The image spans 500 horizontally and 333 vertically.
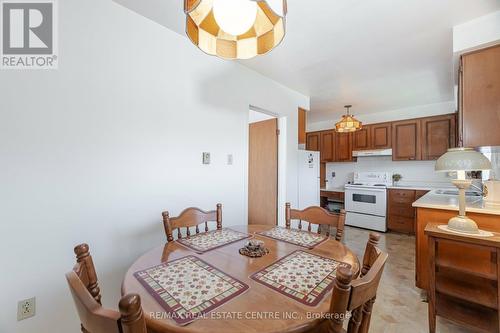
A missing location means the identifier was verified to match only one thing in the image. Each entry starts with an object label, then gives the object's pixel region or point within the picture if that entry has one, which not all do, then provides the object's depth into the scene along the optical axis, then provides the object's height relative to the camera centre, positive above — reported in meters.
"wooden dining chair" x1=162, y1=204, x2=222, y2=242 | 1.42 -0.38
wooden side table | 1.42 -0.84
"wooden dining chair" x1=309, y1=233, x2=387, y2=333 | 0.56 -0.36
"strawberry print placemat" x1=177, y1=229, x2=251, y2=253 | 1.26 -0.46
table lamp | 1.48 +0.00
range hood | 4.27 +0.28
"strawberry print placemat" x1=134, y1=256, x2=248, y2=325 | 0.72 -0.46
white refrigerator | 3.44 -0.19
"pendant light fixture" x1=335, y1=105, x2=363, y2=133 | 3.47 +0.67
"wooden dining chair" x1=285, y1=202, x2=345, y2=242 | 1.51 -0.38
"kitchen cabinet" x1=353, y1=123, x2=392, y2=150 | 4.31 +0.60
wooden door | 3.20 -0.10
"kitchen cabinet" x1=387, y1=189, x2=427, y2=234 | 3.79 -0.77
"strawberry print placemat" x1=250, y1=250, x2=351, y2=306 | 0.80 -0.46
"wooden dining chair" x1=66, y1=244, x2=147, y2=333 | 0.45 -0.33
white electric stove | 4.07 -0.66
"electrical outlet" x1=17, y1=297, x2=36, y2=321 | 1.25 -0.82
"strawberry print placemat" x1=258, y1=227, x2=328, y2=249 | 1.32 -0.46
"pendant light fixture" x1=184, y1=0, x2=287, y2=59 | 1.05 +0.72
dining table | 0.65 -0.46
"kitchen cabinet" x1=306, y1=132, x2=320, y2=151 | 5.36 +0.64
